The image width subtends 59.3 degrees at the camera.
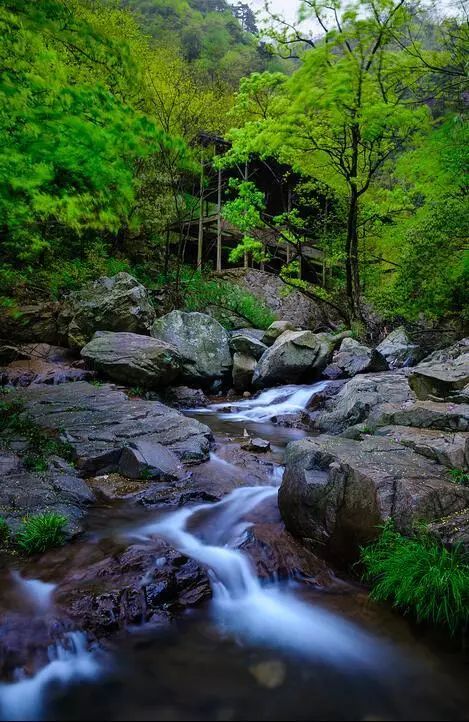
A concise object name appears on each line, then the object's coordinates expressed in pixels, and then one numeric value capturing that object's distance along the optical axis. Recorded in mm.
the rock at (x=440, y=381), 6698
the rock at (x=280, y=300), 21688
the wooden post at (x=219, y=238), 20864
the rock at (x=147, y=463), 5984
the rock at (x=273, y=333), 15384
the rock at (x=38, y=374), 10414
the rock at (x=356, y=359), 11938
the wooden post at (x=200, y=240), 20897
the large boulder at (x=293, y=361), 12711
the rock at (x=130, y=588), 3281
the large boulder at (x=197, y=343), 12539
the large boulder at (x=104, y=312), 12703
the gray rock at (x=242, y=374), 13227
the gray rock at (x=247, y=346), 13688
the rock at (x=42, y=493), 4523
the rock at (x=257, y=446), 7410
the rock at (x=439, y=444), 4562
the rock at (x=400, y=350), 13016
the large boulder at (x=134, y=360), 10484
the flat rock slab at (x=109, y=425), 6293
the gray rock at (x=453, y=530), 3623
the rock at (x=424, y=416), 5453
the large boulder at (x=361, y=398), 8086
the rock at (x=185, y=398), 11086
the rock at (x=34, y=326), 12734
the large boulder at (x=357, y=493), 3969
